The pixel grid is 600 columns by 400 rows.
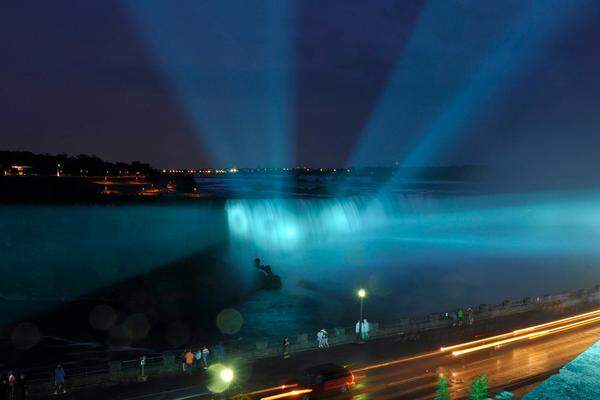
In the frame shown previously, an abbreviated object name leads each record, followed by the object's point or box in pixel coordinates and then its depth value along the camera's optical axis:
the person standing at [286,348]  20.73
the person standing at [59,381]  15.99
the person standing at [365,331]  23.36
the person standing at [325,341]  22.03
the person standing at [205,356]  19.25
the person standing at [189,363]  18.91
